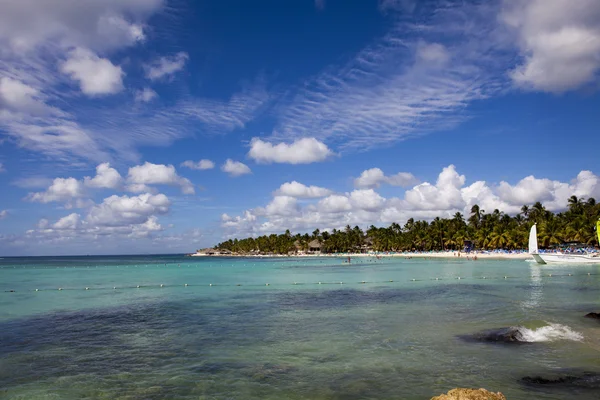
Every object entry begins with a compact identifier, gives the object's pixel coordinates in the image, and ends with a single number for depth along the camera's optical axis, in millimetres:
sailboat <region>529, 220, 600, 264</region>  68562
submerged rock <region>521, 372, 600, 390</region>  11602
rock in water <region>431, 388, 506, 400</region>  7289
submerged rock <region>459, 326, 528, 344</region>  16953
